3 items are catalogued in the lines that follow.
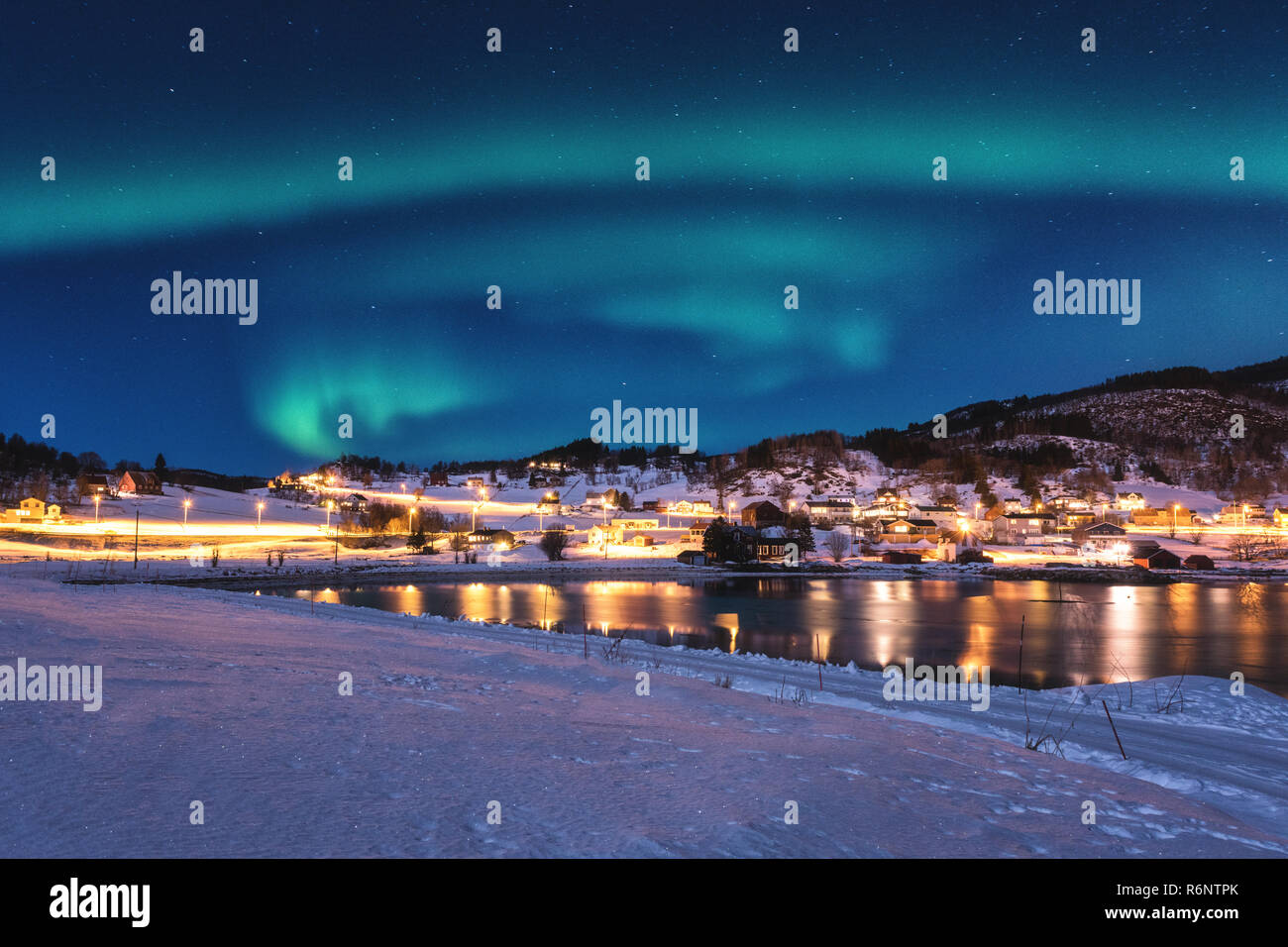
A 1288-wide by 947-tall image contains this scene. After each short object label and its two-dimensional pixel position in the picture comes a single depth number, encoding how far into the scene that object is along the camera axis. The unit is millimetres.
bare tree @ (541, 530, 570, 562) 79188
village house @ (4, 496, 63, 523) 78712
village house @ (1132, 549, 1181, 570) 81188
